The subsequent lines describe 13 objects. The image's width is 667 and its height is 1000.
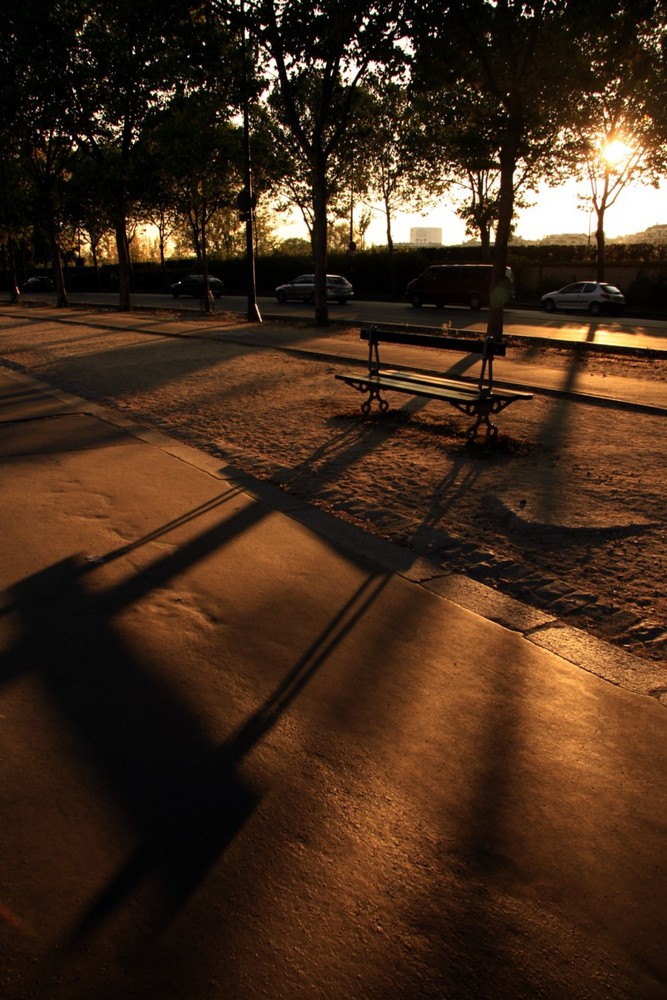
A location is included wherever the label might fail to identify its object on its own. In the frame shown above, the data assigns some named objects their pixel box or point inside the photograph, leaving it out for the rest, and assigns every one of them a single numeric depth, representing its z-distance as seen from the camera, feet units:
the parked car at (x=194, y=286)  153.48
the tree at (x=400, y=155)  129.39
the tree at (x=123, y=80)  83.86
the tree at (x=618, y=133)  97.30
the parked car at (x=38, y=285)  222.69
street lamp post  75.46
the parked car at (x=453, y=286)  104.53
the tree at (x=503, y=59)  45.16
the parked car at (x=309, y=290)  116.78
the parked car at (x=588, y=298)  102.42
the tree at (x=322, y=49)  49.93
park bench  24.80
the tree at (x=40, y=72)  87.45
